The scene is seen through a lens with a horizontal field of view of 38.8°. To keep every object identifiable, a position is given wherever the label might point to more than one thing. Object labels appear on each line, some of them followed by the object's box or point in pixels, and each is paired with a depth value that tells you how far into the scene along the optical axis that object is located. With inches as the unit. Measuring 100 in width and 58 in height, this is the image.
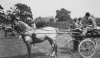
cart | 281.3
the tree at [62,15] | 3097.9
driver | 280.5
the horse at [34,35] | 277.0
